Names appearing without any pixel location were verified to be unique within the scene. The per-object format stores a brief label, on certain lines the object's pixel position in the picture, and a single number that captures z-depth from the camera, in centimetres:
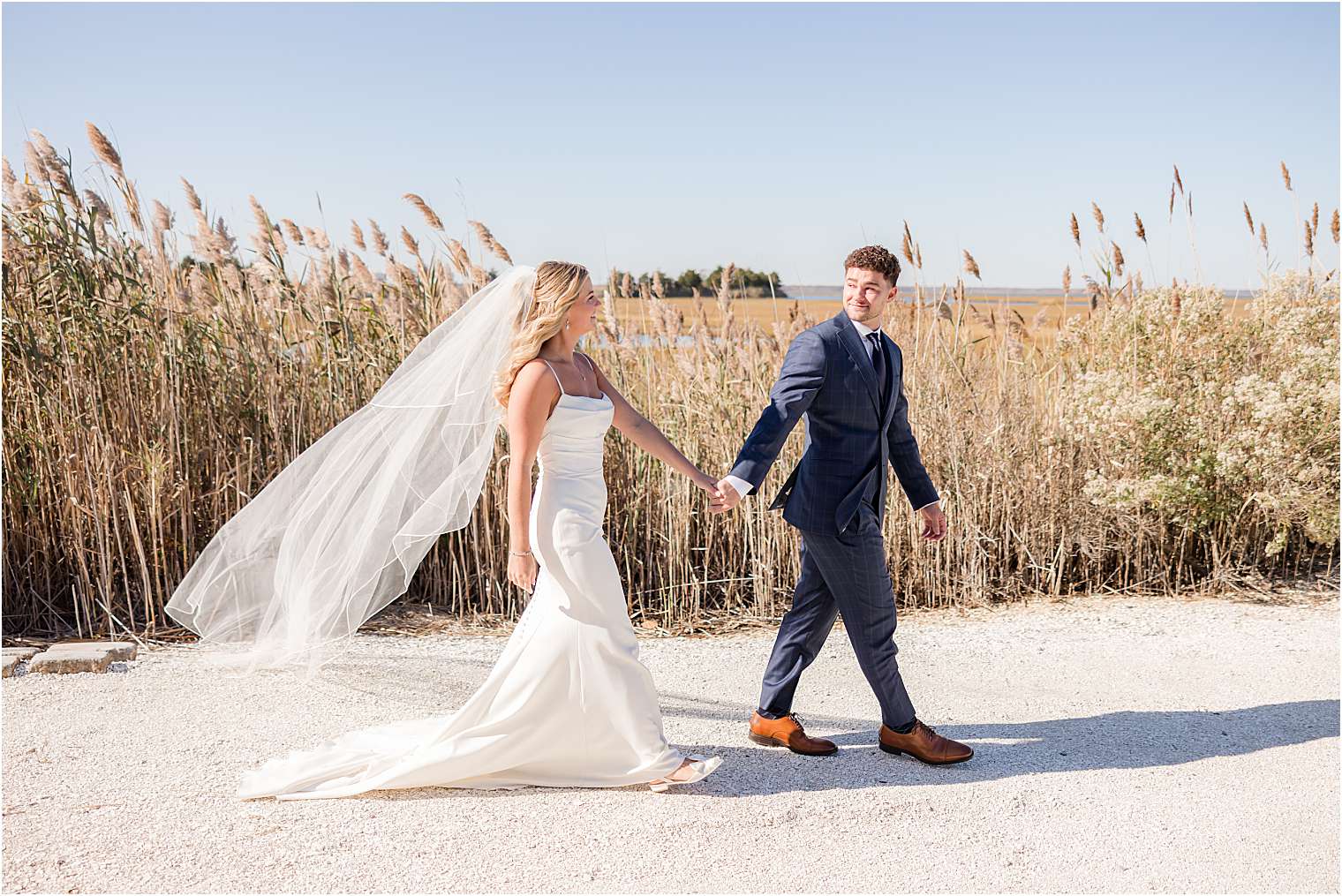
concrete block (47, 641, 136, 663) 456
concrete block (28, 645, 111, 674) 439
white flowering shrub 543
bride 319
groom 341
